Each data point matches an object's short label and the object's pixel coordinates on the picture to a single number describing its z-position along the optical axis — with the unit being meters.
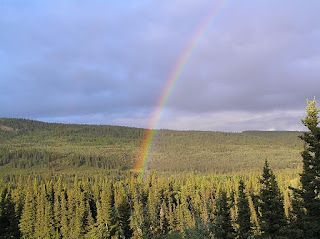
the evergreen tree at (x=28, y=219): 62.16
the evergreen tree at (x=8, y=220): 57.78
